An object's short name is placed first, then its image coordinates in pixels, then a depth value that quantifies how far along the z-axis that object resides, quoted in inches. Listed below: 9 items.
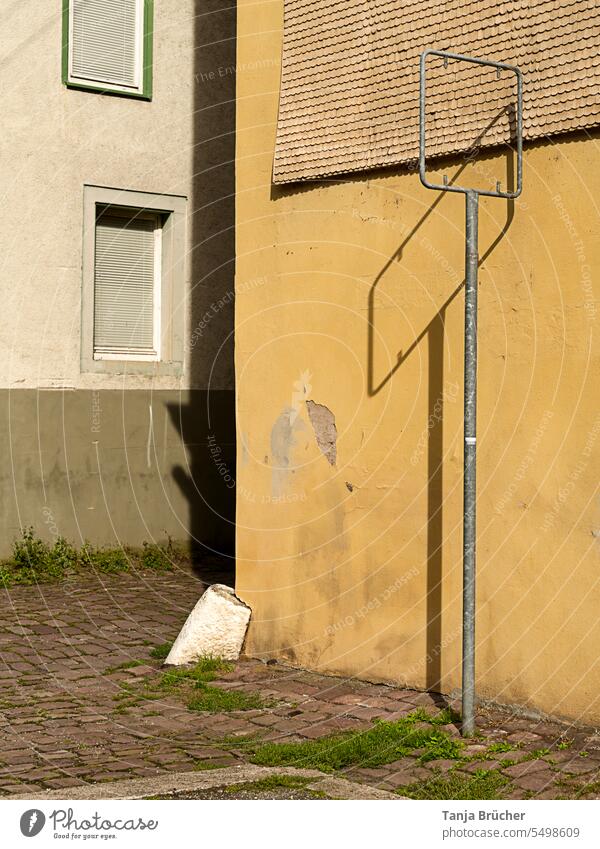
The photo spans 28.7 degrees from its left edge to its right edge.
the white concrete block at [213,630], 286.5
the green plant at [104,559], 435.8
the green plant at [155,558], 448.5
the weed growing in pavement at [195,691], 252.7
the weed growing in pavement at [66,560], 417.1
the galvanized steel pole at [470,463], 222.7
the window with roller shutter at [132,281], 448.5
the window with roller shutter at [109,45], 443.5
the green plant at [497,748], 210.5
